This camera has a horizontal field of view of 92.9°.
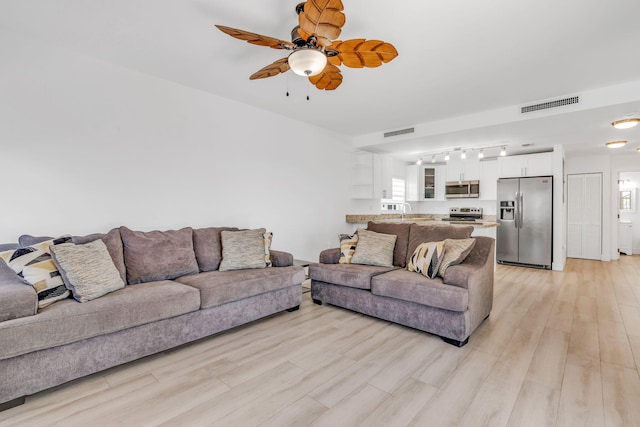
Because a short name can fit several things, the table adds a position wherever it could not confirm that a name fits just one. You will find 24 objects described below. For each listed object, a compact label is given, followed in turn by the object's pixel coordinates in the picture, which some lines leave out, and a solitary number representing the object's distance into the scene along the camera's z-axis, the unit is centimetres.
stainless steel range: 669
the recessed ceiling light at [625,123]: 368
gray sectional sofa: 174
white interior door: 662
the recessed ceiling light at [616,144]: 514
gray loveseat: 254
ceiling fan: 169
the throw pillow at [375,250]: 343
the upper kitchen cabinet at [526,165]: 562
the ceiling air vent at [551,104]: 350
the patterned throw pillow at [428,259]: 286
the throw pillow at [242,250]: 315
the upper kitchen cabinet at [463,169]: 658
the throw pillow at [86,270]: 211
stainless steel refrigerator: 554
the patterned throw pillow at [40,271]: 201
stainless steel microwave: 654
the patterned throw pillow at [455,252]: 281
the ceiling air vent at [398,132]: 489
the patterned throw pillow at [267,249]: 330
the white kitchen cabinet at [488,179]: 633
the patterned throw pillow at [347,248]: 358
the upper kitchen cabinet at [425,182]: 715
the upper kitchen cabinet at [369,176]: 580
